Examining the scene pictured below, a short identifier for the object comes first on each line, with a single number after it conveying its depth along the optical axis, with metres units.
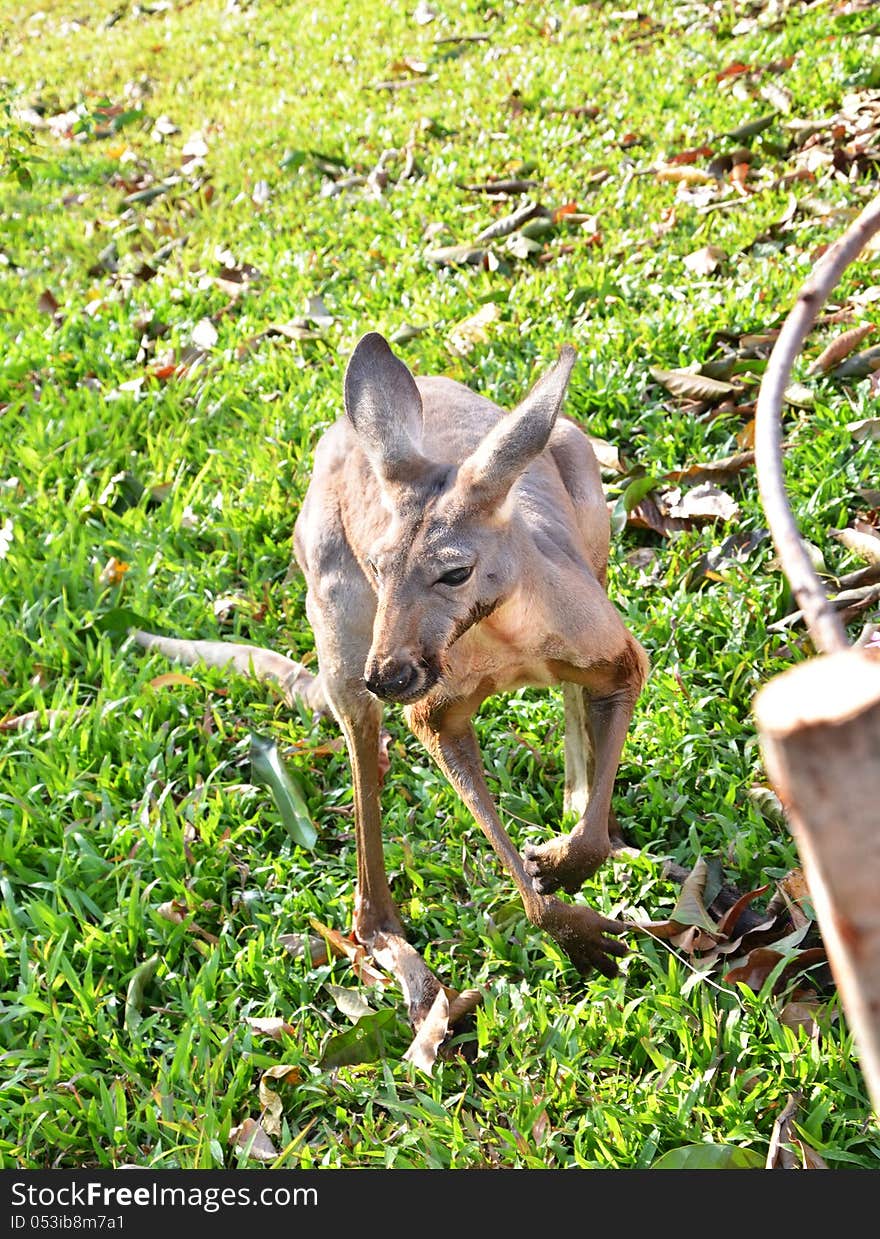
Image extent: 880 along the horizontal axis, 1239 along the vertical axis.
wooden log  0.71
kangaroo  2.59
